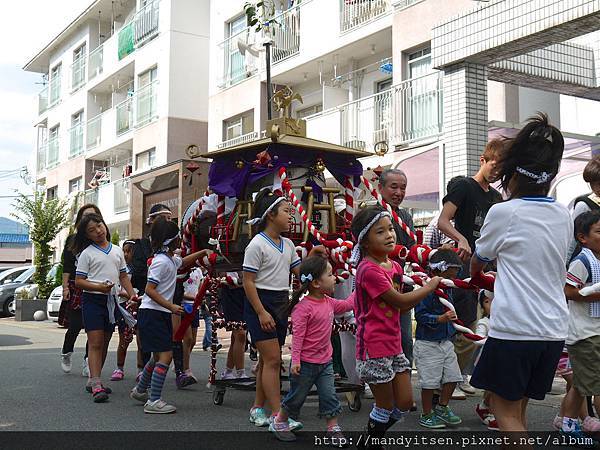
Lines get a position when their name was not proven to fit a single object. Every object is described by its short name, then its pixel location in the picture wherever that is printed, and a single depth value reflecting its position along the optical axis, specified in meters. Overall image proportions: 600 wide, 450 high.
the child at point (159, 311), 6.56
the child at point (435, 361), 5.71
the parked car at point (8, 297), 23.81
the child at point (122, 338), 8.41
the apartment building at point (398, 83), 10.95
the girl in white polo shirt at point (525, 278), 3.64
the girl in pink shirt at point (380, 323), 4.65
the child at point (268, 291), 5.67
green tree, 23.53
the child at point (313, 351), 5.27
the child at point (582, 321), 5.04
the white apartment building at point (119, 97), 25.78
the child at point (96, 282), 7.39
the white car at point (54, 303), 20.69
